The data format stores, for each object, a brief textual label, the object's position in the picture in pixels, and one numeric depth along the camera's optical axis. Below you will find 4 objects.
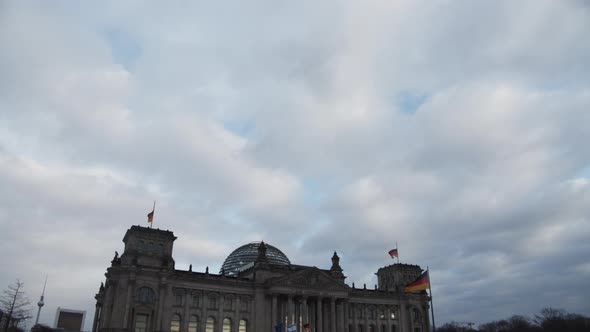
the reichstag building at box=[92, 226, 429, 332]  79.31
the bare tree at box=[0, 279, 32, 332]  67.06
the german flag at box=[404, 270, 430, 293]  62.99
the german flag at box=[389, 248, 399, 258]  102.82
